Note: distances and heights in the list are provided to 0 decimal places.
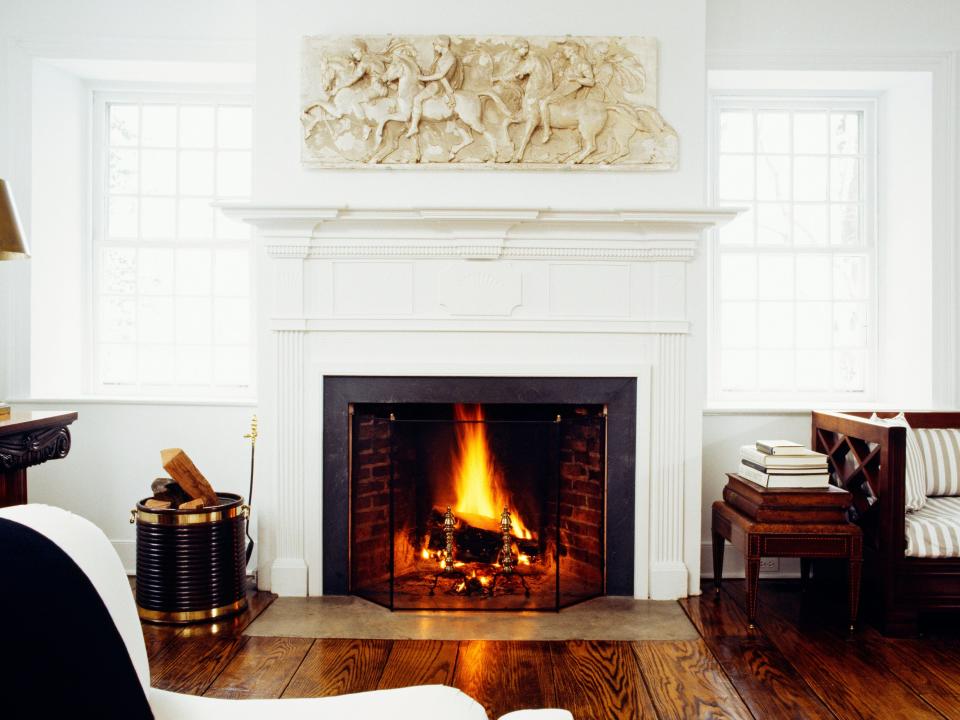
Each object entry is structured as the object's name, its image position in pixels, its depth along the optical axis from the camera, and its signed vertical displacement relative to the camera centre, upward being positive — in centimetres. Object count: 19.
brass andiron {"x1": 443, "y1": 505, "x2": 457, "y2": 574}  323 -84
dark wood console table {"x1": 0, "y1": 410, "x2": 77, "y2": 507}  239 -33
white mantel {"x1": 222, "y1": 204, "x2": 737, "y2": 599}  317 +13
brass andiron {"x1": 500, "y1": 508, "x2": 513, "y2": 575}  323 -92
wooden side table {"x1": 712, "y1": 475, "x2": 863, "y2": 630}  275 -71
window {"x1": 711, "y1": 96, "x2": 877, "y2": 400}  388 +63
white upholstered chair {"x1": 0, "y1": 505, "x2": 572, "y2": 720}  91 -57
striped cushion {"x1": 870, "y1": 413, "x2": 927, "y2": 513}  289 -51
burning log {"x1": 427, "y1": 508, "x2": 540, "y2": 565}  327 -88
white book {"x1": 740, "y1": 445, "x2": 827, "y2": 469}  287 -43
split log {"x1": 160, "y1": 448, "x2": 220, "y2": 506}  286 -51
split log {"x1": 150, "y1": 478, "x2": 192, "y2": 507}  293 -59
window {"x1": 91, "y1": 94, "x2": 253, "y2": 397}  385 +58
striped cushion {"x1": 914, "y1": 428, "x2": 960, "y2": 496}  316 -48
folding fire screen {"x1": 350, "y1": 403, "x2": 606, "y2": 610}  323 -67
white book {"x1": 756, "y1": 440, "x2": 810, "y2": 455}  289 -38
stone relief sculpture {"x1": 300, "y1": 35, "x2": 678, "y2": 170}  317 +120
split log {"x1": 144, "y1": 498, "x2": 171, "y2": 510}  287 -63
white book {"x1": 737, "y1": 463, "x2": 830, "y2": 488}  285 -51
